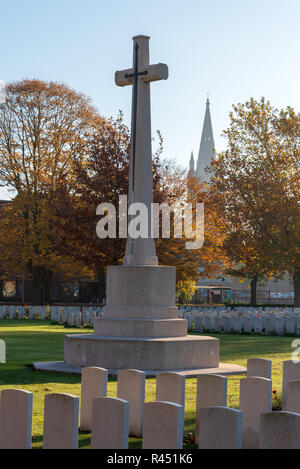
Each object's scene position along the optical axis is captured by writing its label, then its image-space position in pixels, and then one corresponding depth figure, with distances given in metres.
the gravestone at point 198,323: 22.09
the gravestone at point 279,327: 21.62
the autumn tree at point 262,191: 31.27
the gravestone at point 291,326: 21.64
